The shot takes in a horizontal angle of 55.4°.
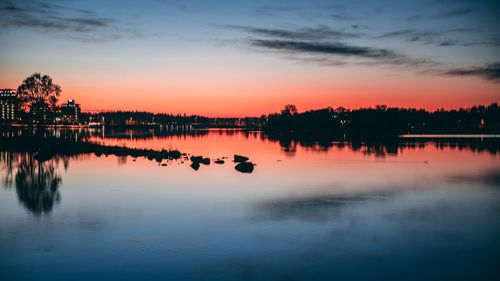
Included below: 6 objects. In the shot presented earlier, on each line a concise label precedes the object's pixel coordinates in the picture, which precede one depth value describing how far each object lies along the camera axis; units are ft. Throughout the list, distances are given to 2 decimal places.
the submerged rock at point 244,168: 158.81
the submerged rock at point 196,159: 172.96
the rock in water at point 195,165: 161.58
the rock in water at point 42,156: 179.79
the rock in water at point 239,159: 192.85
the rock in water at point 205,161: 180.41
